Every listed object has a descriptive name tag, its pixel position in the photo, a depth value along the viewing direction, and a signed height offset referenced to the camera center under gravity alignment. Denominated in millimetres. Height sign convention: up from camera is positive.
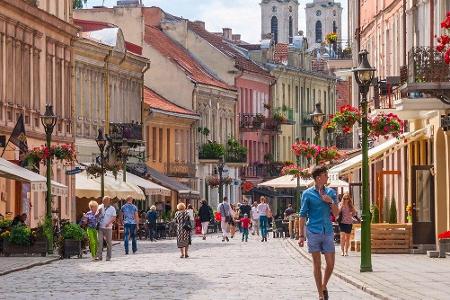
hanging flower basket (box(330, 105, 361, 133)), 43500 +3403
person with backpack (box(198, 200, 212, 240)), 68000 +1748
